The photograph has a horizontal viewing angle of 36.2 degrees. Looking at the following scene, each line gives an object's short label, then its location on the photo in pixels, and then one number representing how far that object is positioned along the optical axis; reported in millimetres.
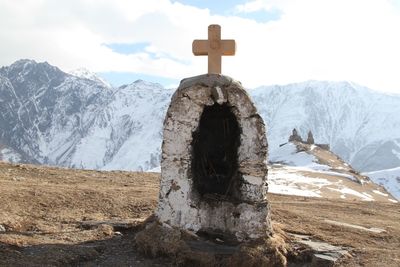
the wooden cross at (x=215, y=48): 11195
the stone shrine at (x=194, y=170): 10492
